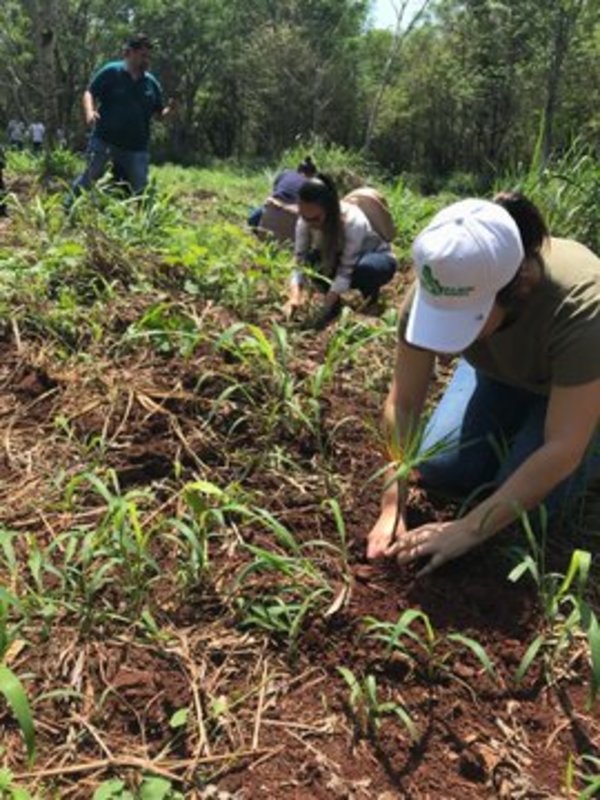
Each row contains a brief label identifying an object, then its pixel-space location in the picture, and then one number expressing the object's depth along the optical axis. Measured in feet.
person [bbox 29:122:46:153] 47.98
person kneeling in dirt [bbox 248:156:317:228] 15.72
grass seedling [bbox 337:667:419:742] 4.88
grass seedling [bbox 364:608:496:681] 5.06
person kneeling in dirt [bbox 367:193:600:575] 5.18
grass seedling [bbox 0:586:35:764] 3.85
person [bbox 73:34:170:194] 16.47
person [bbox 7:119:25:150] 58.23
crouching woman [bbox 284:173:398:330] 12.05
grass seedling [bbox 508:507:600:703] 5.08
